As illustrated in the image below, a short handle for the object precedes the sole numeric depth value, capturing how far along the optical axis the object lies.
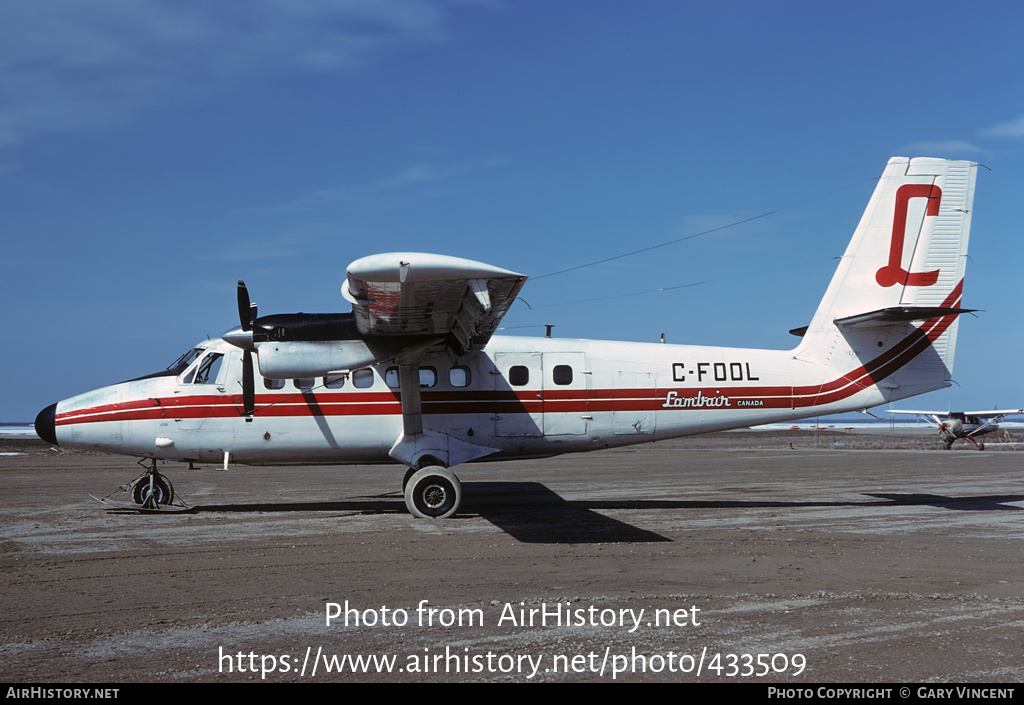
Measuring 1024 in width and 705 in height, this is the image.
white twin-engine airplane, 13.49
